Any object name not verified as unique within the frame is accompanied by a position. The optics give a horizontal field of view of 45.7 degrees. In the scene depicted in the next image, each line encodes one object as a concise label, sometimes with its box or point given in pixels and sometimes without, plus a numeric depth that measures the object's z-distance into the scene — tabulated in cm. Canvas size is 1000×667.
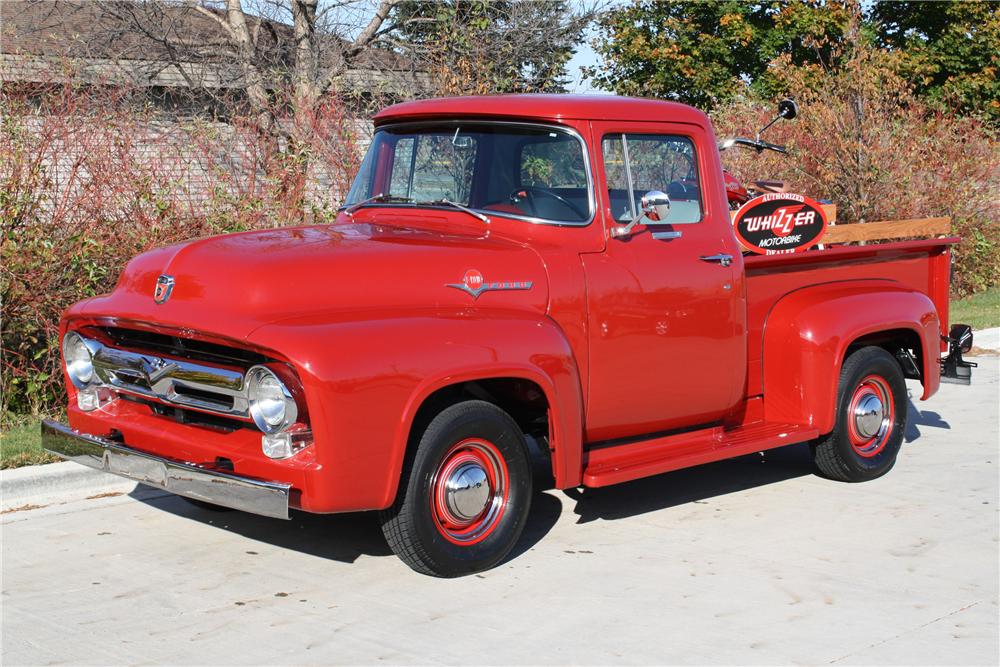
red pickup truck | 468
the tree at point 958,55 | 2605
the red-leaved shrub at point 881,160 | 1522
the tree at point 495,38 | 1600
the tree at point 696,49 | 2752
